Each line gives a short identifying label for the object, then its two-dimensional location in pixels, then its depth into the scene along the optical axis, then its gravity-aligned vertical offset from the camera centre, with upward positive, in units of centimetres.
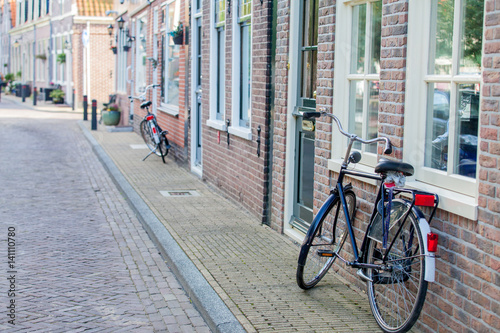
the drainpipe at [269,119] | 753 -27
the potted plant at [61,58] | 3399 +166
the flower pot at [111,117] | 2169 -76
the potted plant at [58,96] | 3416 -20
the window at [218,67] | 995 +39
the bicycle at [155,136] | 1346 -83
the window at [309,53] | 669 +41
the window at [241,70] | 874 +32
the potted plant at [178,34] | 1253 +107
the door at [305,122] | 674 -26
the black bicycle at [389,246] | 403 -96
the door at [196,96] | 1183 -4
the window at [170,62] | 1390 +66
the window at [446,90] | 404 +4
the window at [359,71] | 533 +20
